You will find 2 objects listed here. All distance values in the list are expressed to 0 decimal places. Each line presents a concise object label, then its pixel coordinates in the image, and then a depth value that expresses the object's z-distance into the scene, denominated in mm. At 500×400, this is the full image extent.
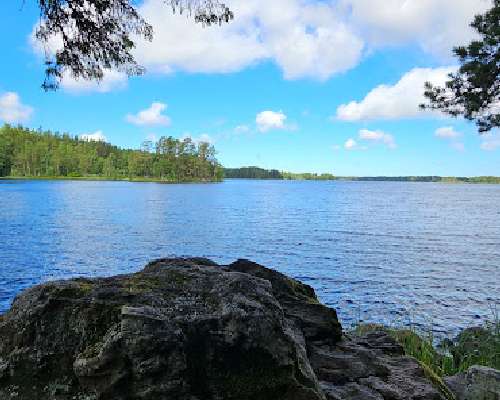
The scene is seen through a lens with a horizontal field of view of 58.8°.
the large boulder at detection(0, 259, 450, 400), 2885
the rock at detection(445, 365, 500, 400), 5027
